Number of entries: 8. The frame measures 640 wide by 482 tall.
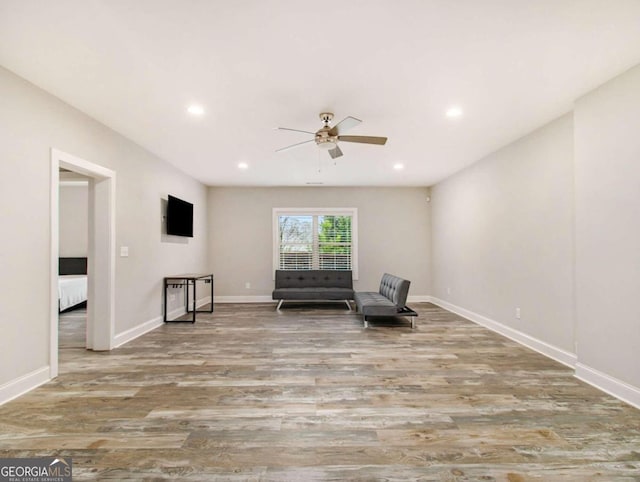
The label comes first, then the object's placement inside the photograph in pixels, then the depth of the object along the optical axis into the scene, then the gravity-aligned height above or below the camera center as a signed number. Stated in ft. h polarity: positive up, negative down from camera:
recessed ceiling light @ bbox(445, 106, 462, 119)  9.76 +4.48
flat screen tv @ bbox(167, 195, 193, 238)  15.75 +1.58
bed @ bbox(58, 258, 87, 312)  17.35 -2.23
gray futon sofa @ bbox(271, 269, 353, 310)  20.58 -2.44
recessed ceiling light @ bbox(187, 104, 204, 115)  9.60 +4.48
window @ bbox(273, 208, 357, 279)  22.35 +0.38
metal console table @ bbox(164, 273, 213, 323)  15.49 -1.97
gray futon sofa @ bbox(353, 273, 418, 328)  14.70 -3.00
